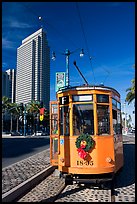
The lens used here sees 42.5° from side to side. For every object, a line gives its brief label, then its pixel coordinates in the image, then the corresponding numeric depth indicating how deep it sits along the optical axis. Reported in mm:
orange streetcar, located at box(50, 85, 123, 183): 4961
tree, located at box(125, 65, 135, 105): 28532
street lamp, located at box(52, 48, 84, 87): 10932
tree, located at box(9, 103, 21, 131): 50377
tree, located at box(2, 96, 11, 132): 47614
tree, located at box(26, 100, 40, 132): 42928
